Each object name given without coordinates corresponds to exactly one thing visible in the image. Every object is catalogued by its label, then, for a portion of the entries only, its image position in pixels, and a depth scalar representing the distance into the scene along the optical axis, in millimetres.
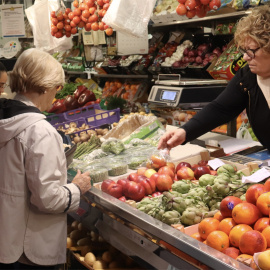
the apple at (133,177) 2356
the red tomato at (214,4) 3733
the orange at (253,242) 1409
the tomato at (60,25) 5297
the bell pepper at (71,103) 4875
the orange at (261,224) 1504
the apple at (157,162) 2529
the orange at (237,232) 1501
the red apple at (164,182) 2258
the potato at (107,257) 2496
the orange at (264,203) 1524
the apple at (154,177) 2322
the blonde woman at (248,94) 2084
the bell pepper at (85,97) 4900
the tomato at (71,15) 5126
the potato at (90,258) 2500
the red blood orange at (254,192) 1628
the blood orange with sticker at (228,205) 1657
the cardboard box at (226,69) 4434
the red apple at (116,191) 2252
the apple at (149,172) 2431
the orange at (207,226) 1661
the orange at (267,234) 1440
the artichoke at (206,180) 2127
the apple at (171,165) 2499
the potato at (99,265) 2427
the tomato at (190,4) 3799
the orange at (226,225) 1598
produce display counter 1466
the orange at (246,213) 1546
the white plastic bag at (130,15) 3812
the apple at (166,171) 2364
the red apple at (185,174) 2371
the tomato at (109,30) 4965
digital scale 3133
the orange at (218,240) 1539
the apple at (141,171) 2500
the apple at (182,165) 2494
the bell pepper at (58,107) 4727
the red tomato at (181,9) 3936
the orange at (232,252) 1475
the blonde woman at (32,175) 1845
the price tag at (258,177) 1833
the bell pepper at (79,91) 4975
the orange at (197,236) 1720
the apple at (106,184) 2301
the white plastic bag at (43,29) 5641
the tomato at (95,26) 4887
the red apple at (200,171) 2381
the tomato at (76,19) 5051
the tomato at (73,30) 5259
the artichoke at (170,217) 1818
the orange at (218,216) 1738
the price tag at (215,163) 2404
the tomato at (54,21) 5318
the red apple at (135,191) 2189
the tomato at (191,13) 3898
